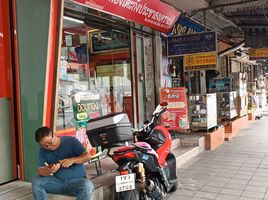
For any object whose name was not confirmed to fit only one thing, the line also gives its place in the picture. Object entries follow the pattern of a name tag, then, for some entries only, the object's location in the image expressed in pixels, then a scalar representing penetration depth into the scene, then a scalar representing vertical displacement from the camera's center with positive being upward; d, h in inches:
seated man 119.8 -30.1
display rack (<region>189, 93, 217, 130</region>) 298.5 -24.9
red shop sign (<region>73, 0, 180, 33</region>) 183.3 +50.6
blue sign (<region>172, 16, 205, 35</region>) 331.7 +66.6
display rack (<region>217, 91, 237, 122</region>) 390.0 -26.3
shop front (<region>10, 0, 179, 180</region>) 138.5 +16.7
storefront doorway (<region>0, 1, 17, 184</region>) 146.3 -2.8
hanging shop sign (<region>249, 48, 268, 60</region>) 520.1 +49.7
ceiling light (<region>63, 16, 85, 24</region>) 200.0 +45.3
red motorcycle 129.3 -32.1
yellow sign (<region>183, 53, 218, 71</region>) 304.7 +23.5
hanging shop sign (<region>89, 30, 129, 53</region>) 230.8 +37.0
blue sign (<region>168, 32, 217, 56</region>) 281.6 +38.6
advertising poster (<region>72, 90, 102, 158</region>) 171.6 -11.7
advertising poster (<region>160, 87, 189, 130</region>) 271.6 -20.3
